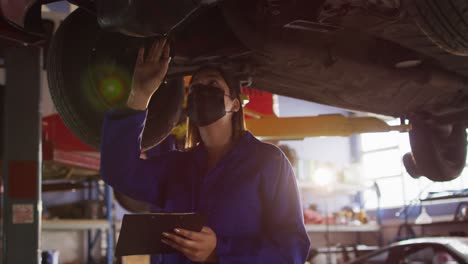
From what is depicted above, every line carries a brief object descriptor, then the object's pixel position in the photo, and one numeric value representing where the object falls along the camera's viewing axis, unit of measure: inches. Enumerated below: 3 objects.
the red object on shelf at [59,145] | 191.8
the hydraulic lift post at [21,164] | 141.5
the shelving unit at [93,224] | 242.1
